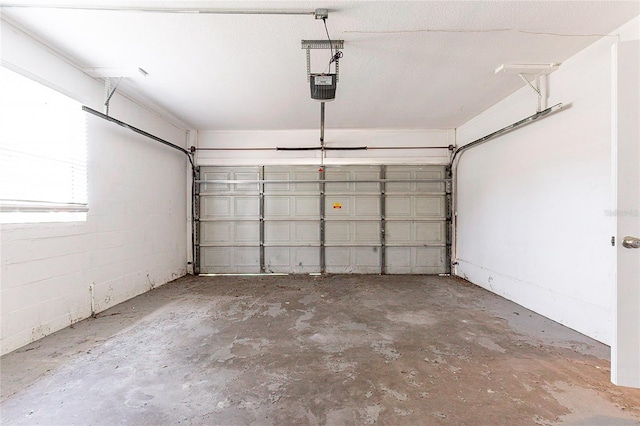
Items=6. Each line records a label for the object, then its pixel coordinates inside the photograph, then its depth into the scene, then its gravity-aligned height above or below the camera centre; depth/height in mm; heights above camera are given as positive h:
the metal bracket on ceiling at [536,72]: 2766 +1533
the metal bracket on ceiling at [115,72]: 2809 +1525
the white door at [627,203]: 1474 +36
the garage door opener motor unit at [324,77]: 2346 +1275
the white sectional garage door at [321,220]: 5082 -220
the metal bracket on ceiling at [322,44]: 2336 +1519
